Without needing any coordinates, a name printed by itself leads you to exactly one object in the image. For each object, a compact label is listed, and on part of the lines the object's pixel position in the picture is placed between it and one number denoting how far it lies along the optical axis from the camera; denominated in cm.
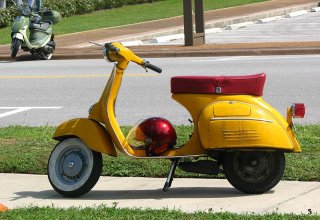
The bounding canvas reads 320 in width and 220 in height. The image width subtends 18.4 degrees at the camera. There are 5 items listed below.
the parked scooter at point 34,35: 2097
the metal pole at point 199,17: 2270
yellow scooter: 764
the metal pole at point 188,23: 2197
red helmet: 797
